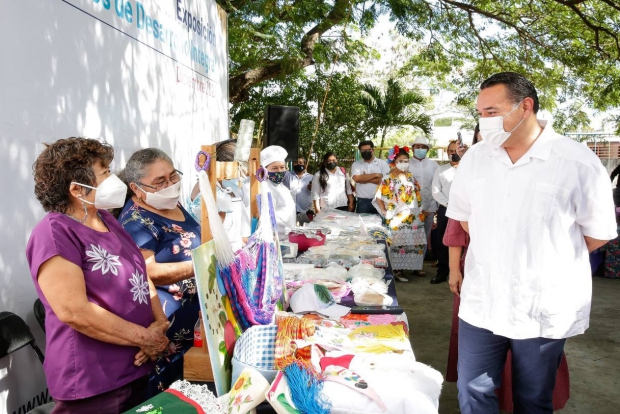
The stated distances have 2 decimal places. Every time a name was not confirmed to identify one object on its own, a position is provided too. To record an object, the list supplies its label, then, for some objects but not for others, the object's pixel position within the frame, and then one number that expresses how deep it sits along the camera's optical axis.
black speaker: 7.62
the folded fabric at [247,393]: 1.53
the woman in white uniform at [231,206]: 3.17
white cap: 2.45
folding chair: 2.02
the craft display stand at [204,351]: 1.89
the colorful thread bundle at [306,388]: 1.48
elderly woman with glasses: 2.19
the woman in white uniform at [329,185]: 7.79
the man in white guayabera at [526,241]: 1.92
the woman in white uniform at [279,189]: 3.87
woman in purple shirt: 1.66
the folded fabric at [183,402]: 1.49
